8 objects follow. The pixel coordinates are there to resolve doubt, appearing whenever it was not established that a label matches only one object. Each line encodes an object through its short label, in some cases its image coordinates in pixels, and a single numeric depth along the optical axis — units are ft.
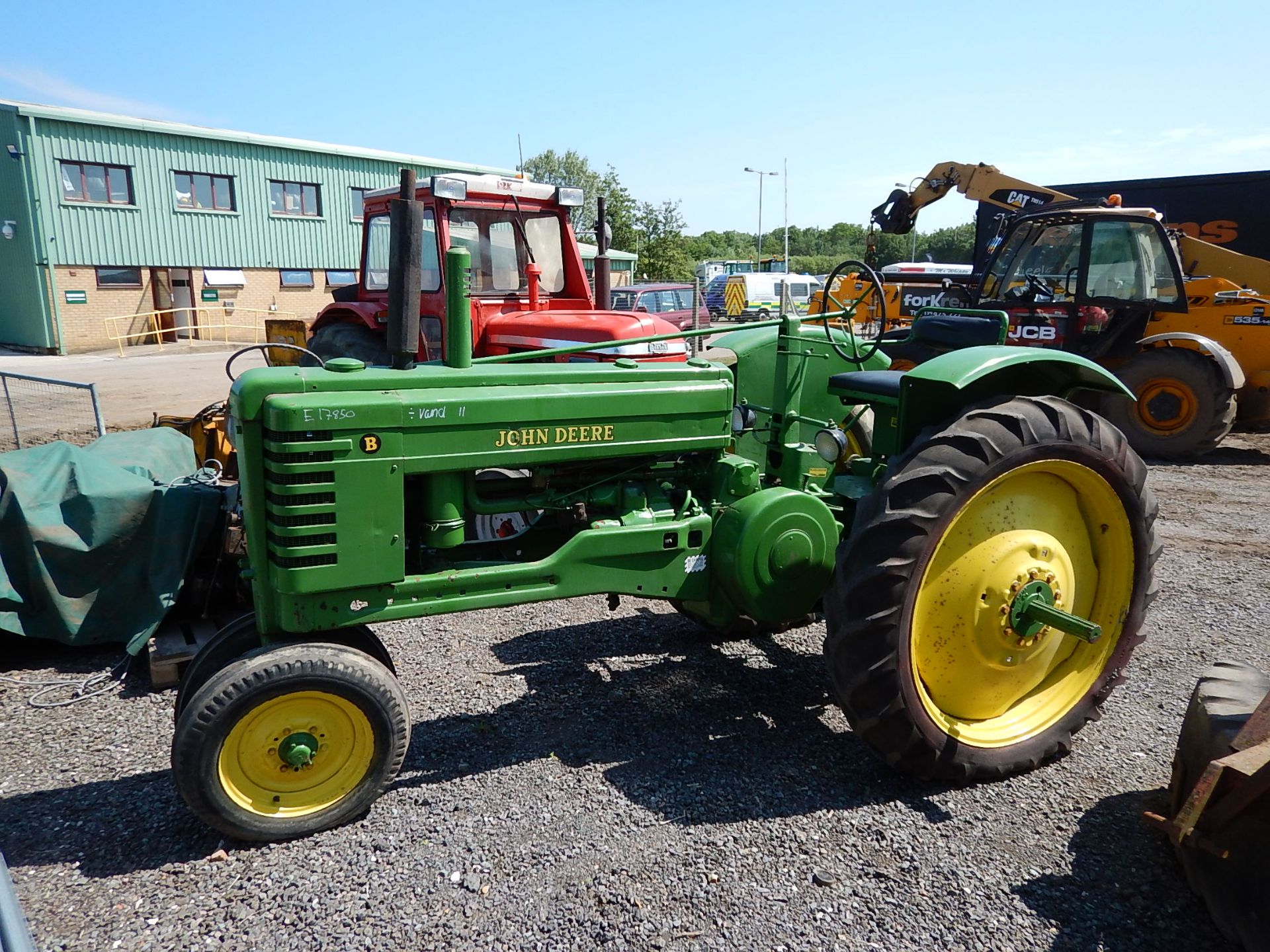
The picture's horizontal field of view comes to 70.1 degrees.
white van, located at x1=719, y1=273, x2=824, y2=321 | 85.92
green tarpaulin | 12.83
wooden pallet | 12.26
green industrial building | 63.52
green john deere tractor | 8.59
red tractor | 20.08
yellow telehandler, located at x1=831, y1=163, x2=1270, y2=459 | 26.91
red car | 61.87
